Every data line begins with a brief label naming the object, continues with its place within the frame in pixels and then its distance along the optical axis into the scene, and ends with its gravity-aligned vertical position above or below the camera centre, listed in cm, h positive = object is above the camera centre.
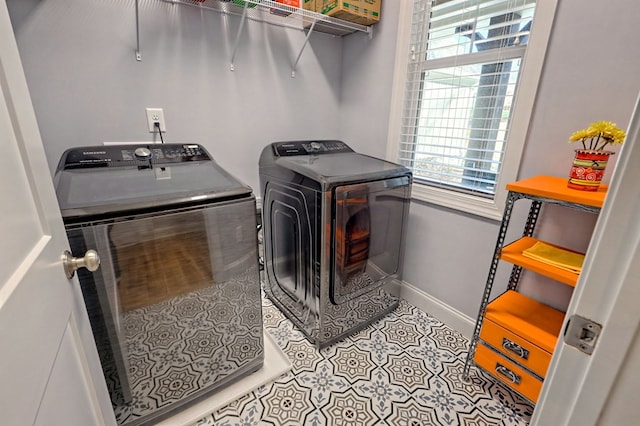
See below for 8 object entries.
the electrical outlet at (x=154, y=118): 165 +0
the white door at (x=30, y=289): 41 -28
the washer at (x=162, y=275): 95 -56
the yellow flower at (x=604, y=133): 98 -2
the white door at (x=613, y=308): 38 -25
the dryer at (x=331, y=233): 145 -61
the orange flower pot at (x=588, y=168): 100 -13
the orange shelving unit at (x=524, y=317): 104 -82
